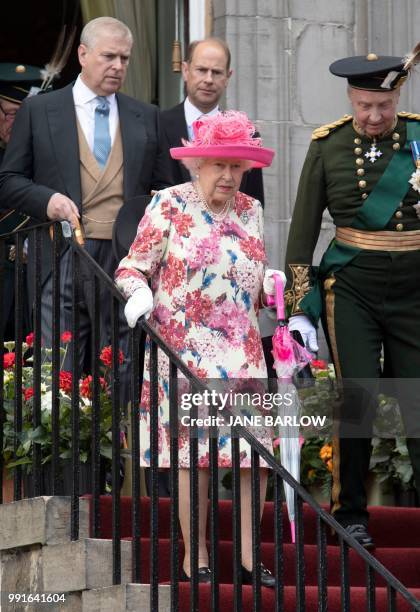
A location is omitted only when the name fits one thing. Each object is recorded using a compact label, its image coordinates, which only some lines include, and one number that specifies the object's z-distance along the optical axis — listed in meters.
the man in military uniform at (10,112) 18.98
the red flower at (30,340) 15.87
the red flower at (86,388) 15.52
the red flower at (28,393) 15.32
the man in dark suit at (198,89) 17.45
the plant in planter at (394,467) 16.97
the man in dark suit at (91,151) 16.66
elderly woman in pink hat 14.07
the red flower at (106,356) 15.53
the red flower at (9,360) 15.80
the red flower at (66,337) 15.63
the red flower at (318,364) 17.87
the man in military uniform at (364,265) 15.04
